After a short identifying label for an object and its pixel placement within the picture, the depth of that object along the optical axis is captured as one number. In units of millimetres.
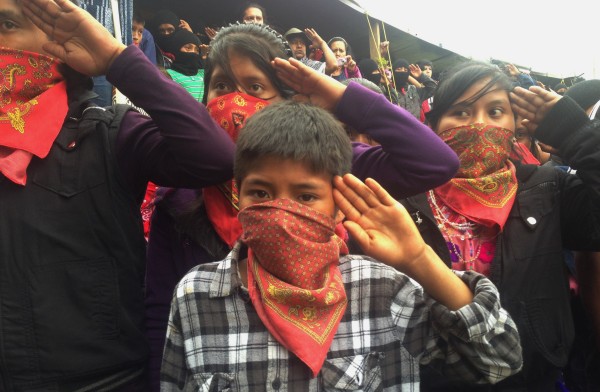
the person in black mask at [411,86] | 6059
